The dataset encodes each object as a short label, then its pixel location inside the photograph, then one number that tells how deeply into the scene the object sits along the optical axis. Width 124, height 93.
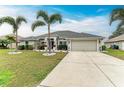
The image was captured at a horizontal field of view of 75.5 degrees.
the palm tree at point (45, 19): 8.15
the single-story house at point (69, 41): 11.19
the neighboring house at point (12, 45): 13.37
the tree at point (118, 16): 7.46
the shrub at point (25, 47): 12.12
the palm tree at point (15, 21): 8.69
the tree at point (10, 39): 13.26
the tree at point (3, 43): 12.78
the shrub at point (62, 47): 11.79
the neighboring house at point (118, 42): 12.23
